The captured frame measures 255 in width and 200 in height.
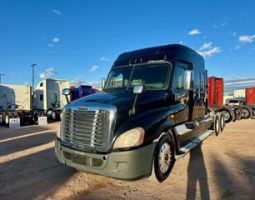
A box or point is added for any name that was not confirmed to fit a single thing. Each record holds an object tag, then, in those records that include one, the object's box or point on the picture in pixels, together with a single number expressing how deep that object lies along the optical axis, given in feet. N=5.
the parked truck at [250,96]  67.02
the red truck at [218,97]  37.67
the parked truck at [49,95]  63.62
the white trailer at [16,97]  59.00
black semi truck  10.68
